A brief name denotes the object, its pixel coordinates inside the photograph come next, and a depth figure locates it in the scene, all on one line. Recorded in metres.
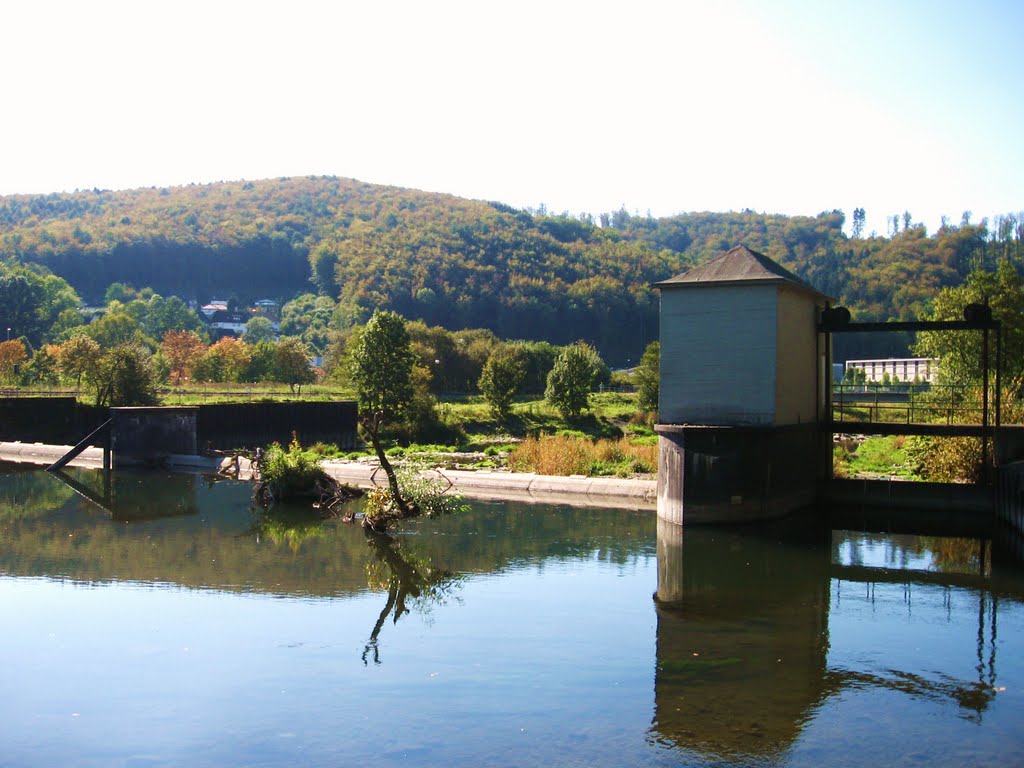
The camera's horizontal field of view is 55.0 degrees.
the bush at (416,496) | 21.42
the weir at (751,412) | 21.16
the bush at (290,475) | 26.06
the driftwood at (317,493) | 25.72
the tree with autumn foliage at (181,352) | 74.34
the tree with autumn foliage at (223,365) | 69.06
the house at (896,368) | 66.25
